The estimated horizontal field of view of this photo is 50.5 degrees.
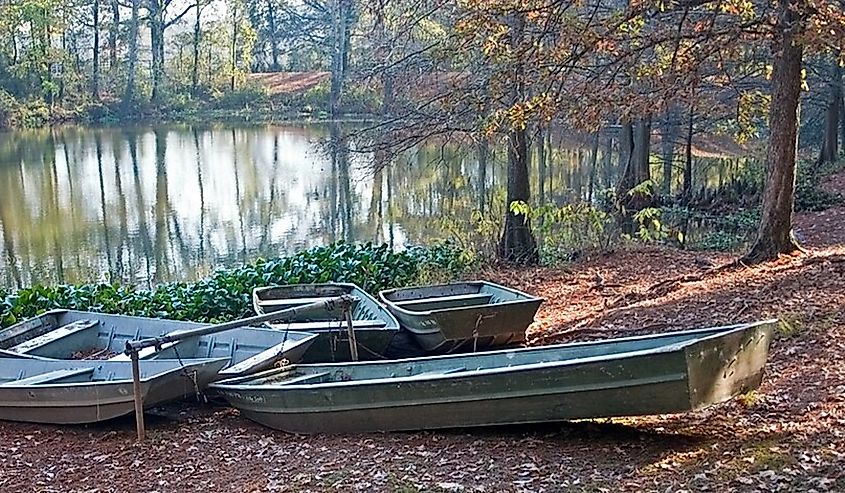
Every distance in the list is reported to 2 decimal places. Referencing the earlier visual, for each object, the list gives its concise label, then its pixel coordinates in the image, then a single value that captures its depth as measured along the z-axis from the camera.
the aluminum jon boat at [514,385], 4.88
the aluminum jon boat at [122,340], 7.33
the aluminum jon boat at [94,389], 6.51
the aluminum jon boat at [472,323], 7.88
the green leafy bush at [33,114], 41.28
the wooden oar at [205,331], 6.08
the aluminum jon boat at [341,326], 7.80
